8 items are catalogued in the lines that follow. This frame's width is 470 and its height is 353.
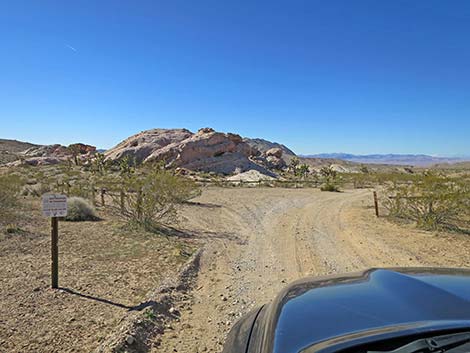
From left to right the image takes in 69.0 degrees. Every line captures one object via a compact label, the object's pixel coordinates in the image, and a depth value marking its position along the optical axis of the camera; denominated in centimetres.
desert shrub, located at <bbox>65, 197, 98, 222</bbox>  1191
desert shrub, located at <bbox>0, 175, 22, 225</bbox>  1121
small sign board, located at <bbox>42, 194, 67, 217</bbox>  552
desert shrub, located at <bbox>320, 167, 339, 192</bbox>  2741
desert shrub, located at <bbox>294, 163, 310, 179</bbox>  4647
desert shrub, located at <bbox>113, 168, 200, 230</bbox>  1052
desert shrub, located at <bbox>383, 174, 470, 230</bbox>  1116
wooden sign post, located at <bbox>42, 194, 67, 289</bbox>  556
